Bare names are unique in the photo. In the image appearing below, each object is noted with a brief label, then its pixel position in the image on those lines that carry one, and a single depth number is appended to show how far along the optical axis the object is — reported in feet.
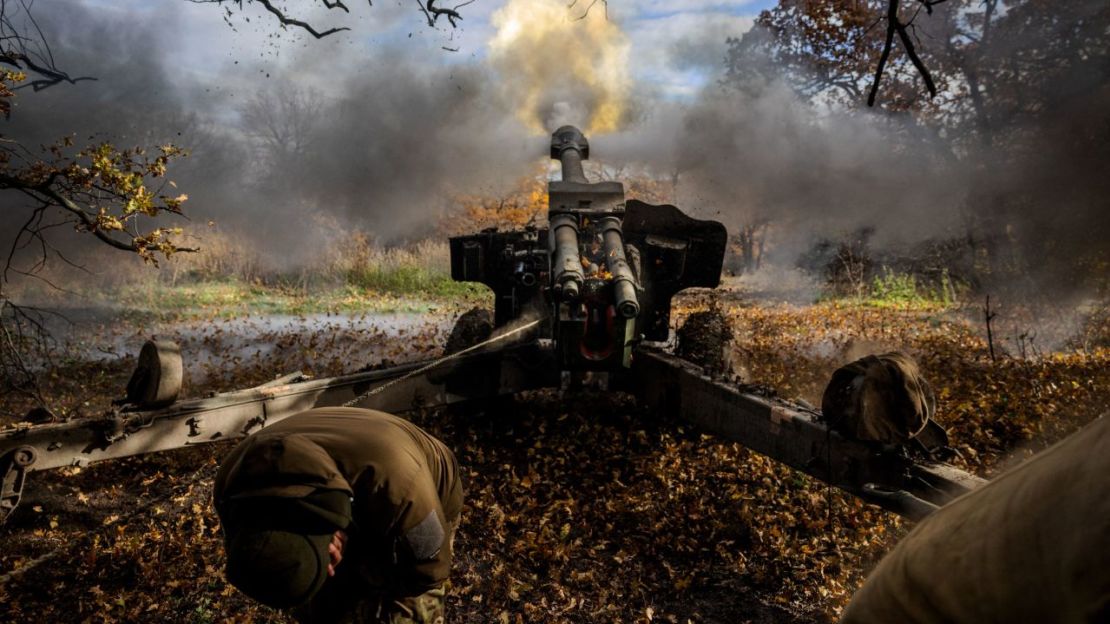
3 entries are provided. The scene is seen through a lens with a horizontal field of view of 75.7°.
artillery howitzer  12.37
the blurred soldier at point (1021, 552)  2.41
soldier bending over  6.73
